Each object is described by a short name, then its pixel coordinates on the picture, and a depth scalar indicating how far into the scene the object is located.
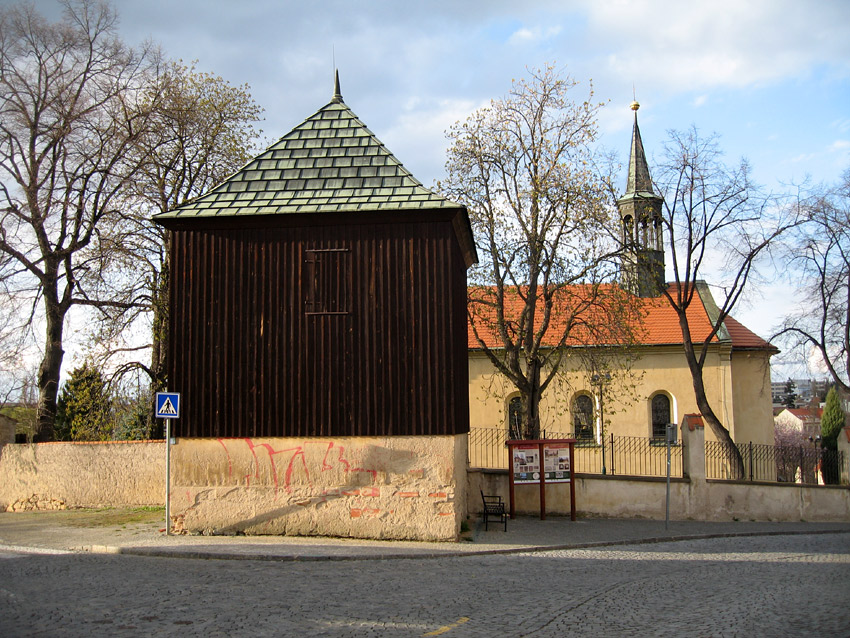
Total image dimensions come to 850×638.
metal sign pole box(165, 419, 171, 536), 14.56
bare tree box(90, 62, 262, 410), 22.89
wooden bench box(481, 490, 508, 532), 16.89
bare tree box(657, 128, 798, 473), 25.78
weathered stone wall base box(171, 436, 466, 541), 14.72
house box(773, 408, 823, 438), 74.71
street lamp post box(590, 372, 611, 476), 22.02
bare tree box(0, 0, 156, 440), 22.38
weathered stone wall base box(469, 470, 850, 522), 19.59
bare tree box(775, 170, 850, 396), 26.42
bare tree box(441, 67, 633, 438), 21.58
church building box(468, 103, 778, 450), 31.83
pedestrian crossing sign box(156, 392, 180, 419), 14.59
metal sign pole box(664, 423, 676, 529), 18.09
